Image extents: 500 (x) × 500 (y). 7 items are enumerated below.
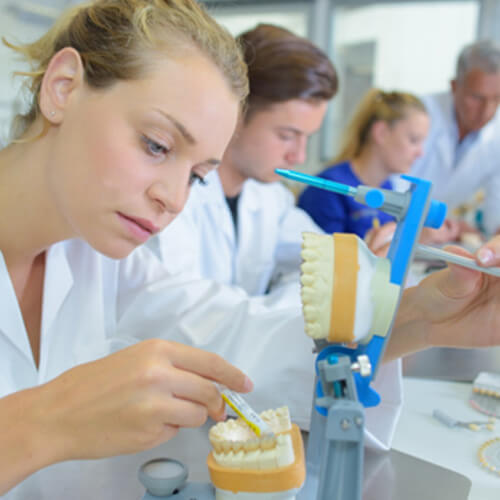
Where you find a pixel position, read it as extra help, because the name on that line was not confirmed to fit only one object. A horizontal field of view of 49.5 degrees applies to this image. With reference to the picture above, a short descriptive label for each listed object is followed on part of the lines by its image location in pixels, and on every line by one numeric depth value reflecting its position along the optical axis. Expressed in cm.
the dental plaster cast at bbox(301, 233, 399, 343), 51
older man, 310
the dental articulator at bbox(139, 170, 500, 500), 50
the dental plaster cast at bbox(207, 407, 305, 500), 54
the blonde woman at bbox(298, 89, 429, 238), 244
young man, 157
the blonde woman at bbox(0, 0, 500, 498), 56
